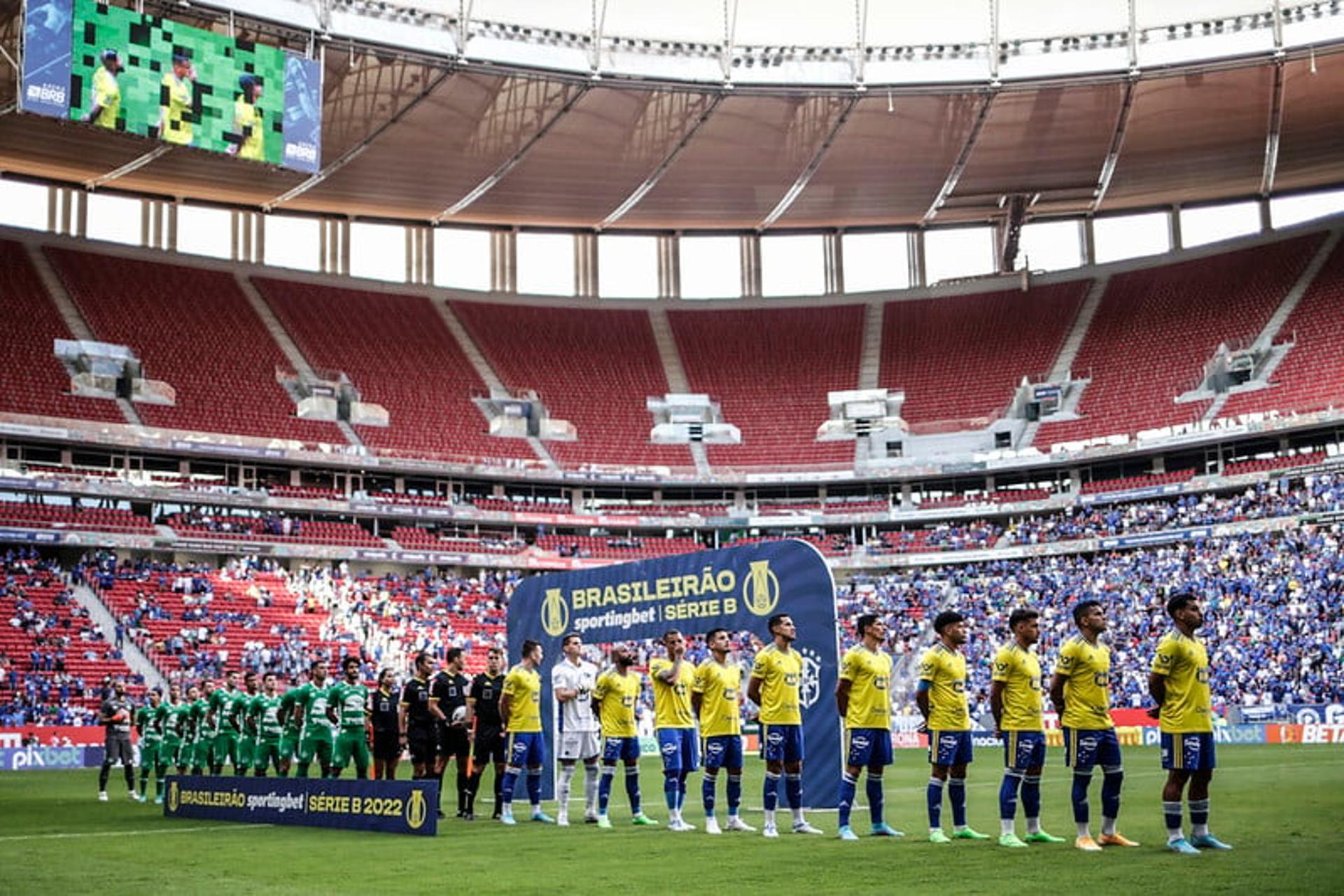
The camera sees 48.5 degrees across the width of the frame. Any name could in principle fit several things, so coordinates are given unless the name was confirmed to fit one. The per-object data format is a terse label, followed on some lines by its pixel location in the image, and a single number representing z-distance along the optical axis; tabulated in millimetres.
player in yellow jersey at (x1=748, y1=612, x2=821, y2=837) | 16109
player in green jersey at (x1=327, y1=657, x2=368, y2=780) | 21391
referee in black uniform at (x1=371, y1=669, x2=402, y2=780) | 22031
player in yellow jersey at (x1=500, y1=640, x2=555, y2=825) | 19062
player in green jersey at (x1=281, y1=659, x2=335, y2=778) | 21922
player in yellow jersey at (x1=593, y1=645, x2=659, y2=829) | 18219
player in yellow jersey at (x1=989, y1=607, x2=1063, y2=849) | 13516
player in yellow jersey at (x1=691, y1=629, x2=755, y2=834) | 16750
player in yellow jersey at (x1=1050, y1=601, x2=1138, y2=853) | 13125
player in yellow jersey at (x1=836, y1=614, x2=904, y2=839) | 15133
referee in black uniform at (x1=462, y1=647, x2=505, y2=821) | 20297
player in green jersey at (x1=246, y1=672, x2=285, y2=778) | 23328
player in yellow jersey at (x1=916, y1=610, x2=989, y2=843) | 14445
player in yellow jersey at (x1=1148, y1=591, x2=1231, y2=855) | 12703
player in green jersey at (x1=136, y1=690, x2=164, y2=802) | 26219
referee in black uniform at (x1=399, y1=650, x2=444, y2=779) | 20031
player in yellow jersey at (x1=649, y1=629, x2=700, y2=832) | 17516
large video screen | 39656
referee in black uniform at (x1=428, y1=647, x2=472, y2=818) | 19875
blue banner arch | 20156
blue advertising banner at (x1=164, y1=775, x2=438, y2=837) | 16234
